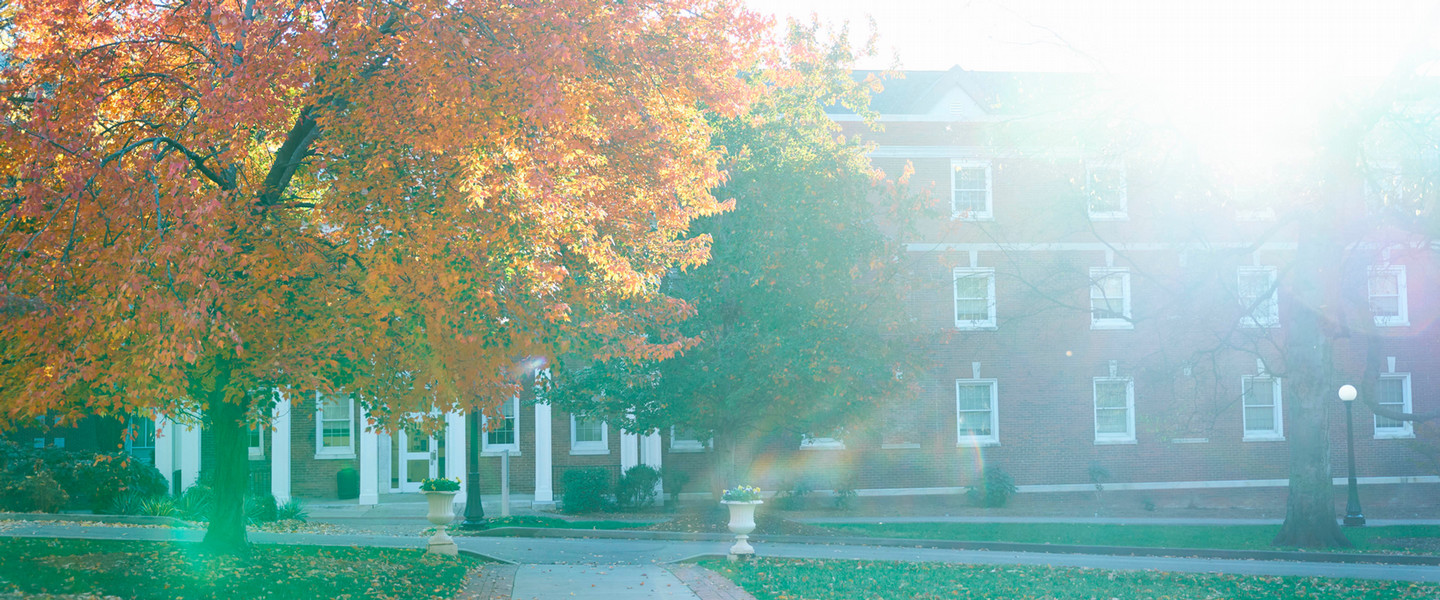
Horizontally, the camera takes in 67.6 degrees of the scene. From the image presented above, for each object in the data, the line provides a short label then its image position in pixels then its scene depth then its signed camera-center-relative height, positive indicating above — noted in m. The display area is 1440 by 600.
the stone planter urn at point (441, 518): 14.05 -1.94
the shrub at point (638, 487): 24.45 -2.71
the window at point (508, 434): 25.52 -1.52
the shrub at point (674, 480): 25.50 -2.66
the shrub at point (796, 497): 24.97 -3.06
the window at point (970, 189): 27.47 +4.45
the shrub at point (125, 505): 19.45 -2.35
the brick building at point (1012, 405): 25.28 -1.05
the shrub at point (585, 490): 23.83 -2.68
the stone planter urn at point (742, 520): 14.09 -2.00
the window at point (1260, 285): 25.46 +1.83
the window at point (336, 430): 25.30 -1.34
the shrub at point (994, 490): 25.70 -3.05
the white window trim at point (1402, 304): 28.66 +1.42
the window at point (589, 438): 25.76 -1.65
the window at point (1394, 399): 28.45 -1.12
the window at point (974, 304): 27.27 +1.51
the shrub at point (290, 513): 20.39 -2.64
